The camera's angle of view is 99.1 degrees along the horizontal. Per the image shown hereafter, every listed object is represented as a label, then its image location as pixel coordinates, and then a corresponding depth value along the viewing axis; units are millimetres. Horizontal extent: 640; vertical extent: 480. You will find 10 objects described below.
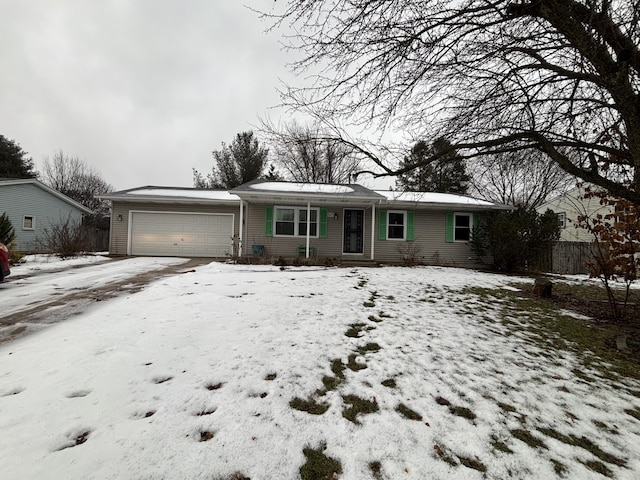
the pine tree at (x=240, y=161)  22297
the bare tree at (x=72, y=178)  27688
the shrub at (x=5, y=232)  8727
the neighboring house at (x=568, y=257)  11547
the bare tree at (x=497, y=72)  3016
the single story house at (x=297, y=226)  11875
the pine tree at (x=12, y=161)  21656
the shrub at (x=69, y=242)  10562
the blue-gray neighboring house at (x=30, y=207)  14078
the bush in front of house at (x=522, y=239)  9891
